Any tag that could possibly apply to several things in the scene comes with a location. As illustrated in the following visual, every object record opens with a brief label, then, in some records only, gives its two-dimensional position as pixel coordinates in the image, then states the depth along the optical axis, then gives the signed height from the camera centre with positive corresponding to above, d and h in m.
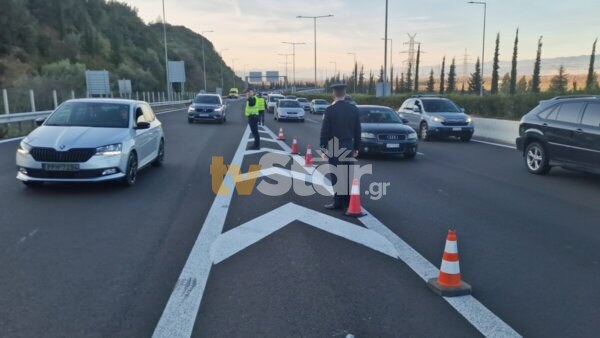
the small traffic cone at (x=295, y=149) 15.08 -2.12
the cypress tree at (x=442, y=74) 91.99 +0.42
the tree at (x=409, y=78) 106.44 -0.40
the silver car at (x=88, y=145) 8.35 -1.17
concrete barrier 19.88 -2.16
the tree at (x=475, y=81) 112.75 -1.00
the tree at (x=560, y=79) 107.80 -0.47
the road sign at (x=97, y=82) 40.28 -0.59
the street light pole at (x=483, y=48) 44.19 +2.64
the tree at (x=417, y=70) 98.15 +1.15
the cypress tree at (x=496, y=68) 84.94 +1.33
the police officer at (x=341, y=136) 7.81 -0.91
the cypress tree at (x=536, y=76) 85.82 +0.12
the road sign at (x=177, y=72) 71.08 +0.39
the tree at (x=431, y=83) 118.69 -1.56
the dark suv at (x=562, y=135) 10.18 -1.22
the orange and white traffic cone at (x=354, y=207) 7.51 -1.89
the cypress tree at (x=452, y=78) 112.81 -0.38
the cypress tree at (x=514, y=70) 78.94 +1.04
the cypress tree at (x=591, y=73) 77.00 +0.60
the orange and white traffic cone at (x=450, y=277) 4.63 -1.80
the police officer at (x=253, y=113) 16.12 -1.19
